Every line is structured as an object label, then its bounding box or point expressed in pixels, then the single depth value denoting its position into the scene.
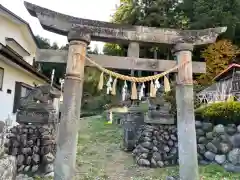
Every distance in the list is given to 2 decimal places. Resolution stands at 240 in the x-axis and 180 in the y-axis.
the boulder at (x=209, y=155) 6.06
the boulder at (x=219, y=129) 6.32
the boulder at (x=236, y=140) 6.02
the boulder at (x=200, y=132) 6.53
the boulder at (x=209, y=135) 6.40
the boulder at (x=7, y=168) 2.85
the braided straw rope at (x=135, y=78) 3.82
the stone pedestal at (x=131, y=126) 7.62
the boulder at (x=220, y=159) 5.89
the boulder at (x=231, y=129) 6.27
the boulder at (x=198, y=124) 6.67
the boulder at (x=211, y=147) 6.13
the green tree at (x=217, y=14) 15.64
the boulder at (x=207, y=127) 6.60
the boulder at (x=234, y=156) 5.71
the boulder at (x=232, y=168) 5.50
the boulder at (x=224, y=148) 6.03
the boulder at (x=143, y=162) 6.05
